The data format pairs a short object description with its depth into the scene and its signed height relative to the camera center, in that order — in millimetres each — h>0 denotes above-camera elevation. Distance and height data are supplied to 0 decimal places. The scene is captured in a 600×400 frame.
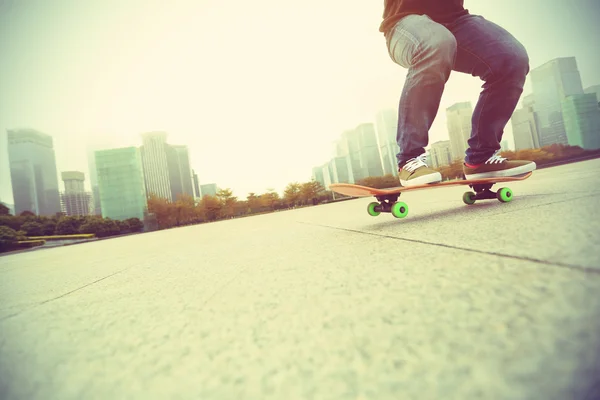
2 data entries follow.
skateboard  1394 -37
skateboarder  1297 +571
